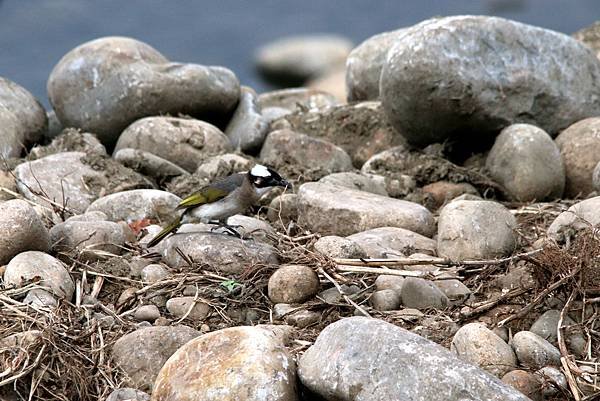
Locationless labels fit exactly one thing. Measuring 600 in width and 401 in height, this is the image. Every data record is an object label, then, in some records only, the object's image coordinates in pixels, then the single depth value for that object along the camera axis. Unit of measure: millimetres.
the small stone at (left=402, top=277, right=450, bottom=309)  14039
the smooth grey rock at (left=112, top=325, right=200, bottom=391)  12508
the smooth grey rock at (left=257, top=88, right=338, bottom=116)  28125
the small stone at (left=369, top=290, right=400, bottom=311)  14125
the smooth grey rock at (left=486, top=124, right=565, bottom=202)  19453
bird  16500
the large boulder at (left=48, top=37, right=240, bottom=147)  22719
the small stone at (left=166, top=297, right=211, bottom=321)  14414
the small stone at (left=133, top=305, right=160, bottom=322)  14289
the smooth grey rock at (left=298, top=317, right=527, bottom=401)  10500
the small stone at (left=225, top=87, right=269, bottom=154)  23312
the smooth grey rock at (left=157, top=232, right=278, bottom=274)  15289
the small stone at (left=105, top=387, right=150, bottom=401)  11719
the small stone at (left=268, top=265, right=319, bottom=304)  14367
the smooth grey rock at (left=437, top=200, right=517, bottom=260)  15758
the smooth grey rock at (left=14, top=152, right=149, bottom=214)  19187
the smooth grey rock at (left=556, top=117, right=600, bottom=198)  19875
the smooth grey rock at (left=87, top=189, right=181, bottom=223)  18172
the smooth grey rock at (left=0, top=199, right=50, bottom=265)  14984
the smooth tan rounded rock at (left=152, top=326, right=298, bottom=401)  11078
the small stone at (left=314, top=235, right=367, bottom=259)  15133
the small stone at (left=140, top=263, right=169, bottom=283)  15398
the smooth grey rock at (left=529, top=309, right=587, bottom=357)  12836
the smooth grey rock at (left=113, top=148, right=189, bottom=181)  20562
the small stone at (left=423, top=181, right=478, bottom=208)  19859
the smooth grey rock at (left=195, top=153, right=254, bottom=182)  20406
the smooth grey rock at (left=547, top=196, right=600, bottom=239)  15434
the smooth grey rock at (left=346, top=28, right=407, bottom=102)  25469
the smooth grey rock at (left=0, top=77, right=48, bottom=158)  22031
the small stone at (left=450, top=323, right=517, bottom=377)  12062
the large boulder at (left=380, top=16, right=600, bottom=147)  20375
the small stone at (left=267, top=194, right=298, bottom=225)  18422
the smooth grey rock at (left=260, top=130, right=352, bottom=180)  21422
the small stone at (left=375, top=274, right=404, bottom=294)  14568
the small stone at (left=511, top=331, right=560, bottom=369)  12266
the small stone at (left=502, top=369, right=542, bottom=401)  11594
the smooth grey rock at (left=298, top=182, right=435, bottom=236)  17216
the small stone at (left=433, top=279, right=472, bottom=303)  14391
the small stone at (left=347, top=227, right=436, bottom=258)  15781
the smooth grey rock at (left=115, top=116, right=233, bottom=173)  21609
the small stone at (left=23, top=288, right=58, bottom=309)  13865
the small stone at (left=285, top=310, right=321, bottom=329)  14008
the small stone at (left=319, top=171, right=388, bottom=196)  19203
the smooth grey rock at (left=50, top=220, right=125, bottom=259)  16016
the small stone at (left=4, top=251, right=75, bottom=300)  14414
